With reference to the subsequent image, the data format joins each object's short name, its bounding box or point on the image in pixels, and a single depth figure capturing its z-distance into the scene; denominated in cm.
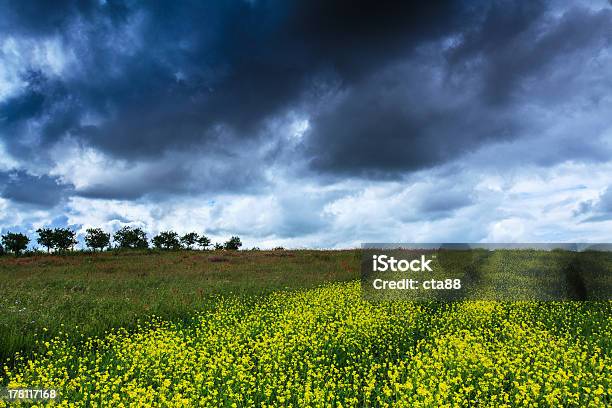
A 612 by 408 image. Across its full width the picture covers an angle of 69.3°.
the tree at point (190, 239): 6062
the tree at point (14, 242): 5259
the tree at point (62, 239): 5406
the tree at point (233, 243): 6247
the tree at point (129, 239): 5794
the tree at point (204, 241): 6216
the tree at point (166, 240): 5897
